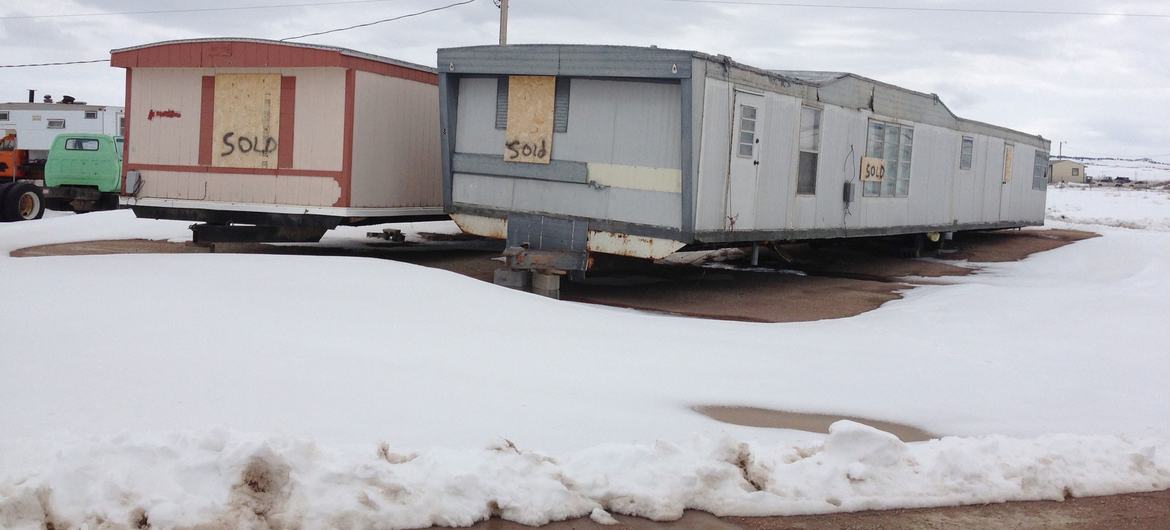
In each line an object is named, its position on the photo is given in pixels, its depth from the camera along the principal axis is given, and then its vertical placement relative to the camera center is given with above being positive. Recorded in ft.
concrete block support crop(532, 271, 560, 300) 37.19 -3.30
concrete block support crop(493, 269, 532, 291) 37.55 -3.23
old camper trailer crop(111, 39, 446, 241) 43.01 +1.58
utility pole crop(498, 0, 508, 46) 78.69 +12.20
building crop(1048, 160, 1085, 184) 340.78 +16.35
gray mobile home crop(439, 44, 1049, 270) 37.35 +1.84
